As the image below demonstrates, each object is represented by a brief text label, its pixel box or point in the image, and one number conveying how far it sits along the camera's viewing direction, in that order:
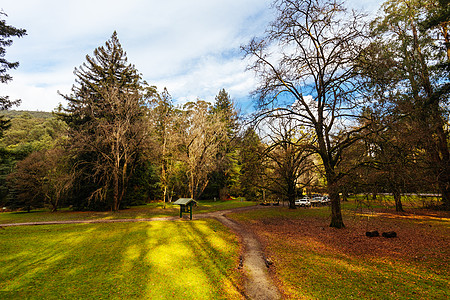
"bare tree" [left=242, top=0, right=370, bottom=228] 11.97
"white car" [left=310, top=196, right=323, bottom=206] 32.15
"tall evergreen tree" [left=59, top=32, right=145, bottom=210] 23.47
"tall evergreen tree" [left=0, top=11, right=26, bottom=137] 13.03
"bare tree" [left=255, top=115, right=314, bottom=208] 23.19
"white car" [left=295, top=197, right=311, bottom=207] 30.48
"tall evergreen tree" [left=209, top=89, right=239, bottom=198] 41.73
